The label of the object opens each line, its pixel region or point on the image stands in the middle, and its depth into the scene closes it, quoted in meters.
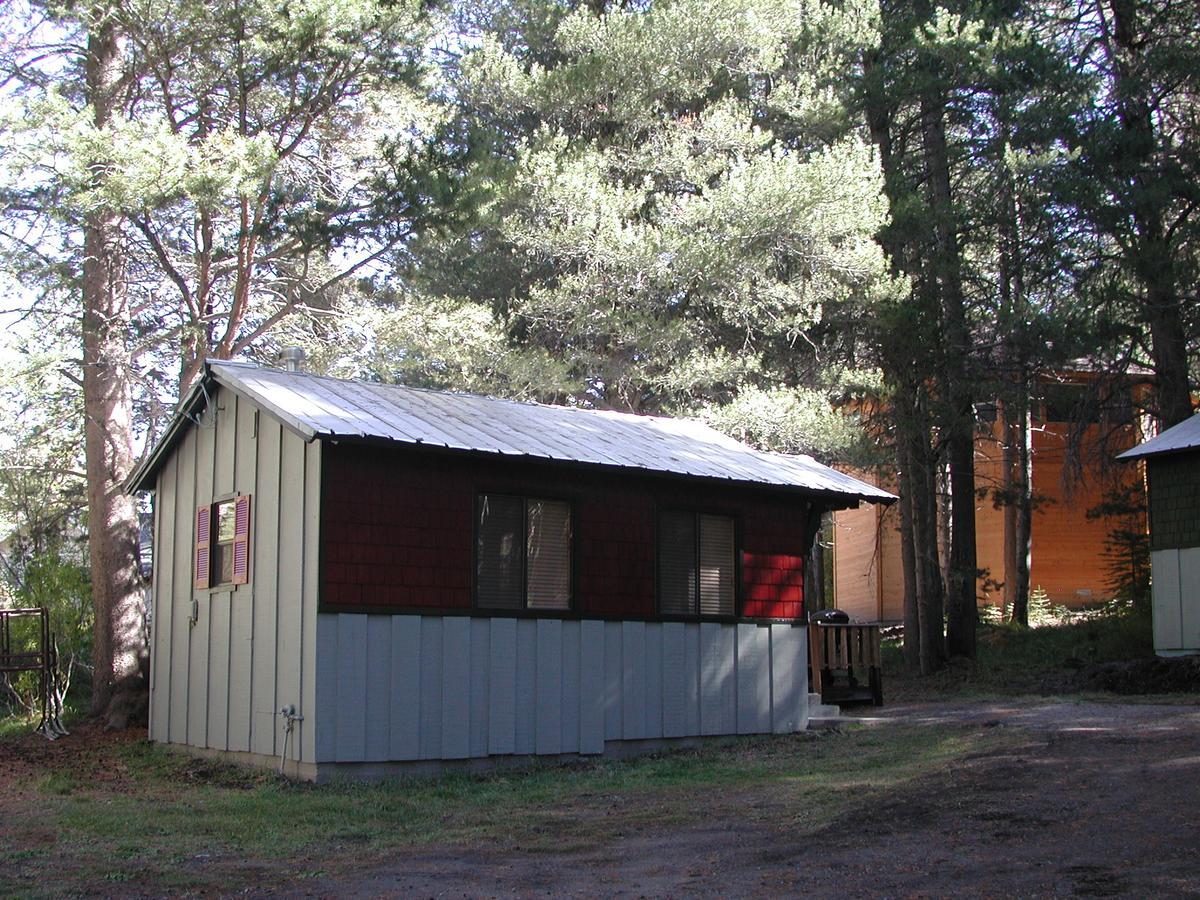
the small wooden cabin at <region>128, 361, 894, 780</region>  11.67
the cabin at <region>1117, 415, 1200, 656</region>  19.11
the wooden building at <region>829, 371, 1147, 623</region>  22.58
